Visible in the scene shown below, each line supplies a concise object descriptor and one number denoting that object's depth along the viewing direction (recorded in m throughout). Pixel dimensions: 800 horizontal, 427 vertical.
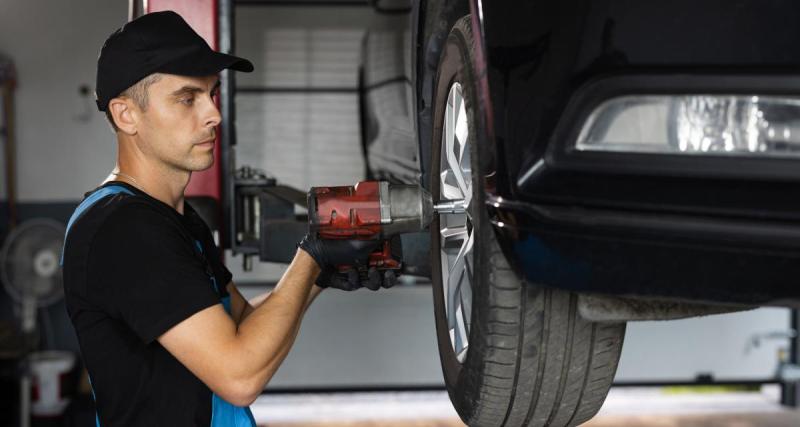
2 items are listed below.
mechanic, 1.43
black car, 1.05
